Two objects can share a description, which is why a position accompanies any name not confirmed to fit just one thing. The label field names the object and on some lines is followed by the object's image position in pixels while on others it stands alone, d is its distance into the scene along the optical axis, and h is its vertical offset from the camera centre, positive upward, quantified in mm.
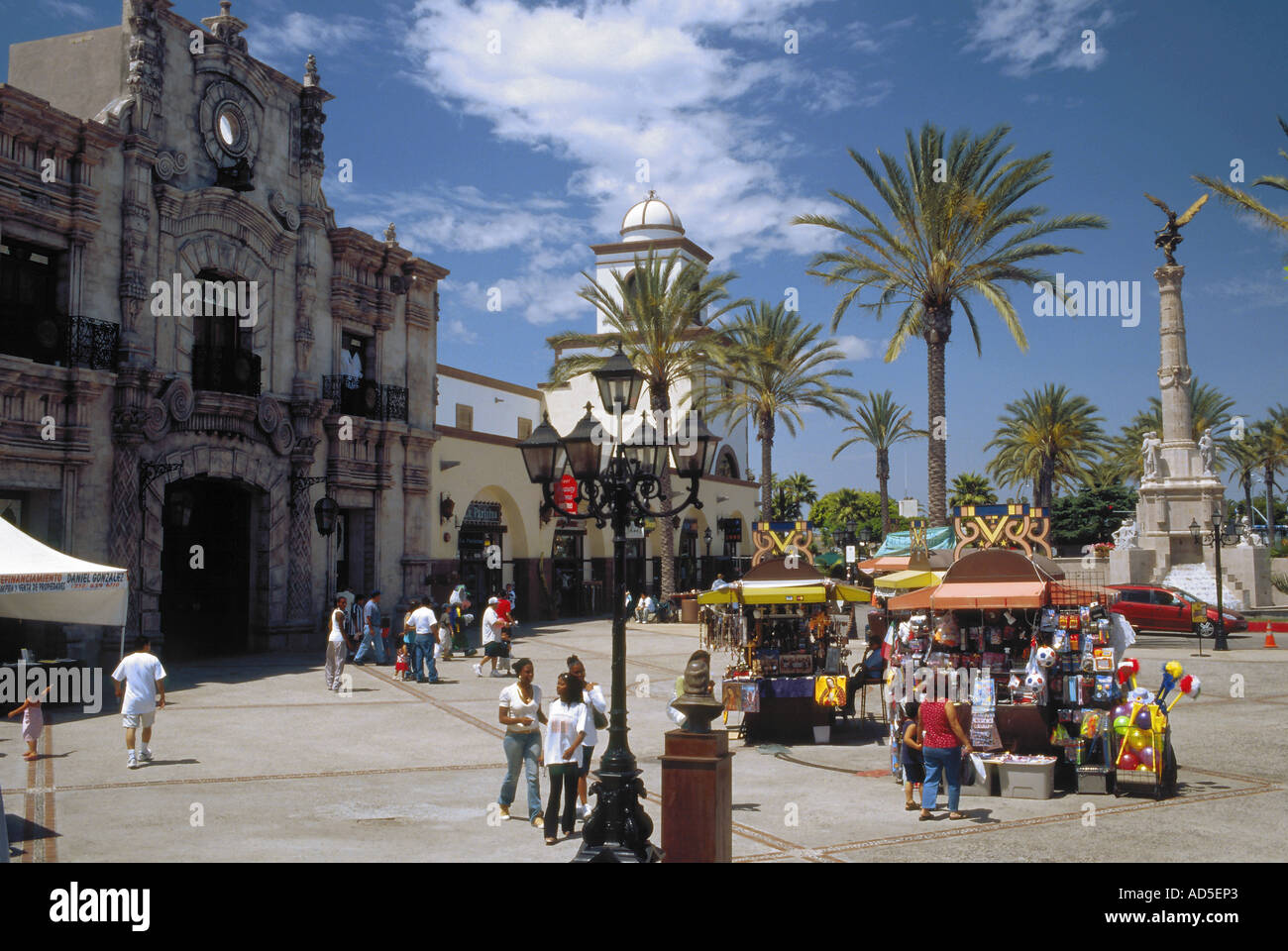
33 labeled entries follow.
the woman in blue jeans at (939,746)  9906 -1963
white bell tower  49250 +14693
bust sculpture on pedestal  8078 -1251
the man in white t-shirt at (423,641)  20328 -1925
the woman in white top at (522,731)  9961 -1838
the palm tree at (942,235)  24609 +7596
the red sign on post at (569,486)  34906 +1999
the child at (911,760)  10305 -2183
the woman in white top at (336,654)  18922 -2037
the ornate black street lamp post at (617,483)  7941 +538
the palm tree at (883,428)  59875 +6809
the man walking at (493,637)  21484 -1991
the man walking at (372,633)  23453 -2048
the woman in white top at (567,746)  9414 -1869
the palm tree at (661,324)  32781 +7109
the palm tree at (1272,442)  62656 +6225
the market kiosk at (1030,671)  11039 -1504
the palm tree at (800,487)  98375 +5395
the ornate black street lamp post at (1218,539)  26375 +171
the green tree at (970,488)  89875 +4990
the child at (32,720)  11898 -2050
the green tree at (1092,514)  80250 +2307
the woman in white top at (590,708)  9797 -1624
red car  29406 -1953
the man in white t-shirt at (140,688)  12367 -1777
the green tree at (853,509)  105250 +3591
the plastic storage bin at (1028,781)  10891 -2542
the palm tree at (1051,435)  55781 +5987
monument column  41156 +6804
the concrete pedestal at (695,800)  7805 -1968
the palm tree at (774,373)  38469 +6401
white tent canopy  10696 -462
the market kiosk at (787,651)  14617 -1626
